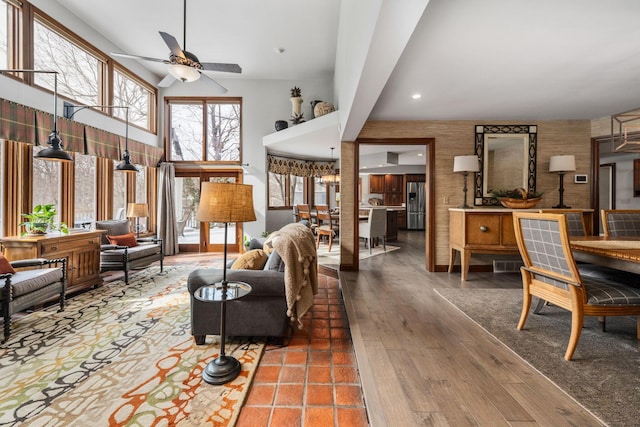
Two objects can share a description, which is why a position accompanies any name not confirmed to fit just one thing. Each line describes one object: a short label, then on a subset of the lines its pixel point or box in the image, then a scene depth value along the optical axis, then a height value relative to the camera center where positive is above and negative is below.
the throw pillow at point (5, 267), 2.56 -0.54
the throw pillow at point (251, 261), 2.52 -0.48
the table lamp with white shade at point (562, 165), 3.96 +0.64
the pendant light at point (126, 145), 4.00 +1.10
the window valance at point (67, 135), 3.13 +1.05
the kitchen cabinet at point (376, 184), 10.21 +0.93
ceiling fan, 2.90 +1.58
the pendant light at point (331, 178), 6.92 +0.78
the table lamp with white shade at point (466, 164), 4.00 +0.66
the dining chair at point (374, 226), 5.66 -0.34
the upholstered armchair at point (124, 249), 4.04 -0.61
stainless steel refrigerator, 9.92 +0.16
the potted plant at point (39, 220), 3.17 -0.14
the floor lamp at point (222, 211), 1.82 -0.01
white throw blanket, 2.22 -0.49
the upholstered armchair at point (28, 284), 2.37 -0.71
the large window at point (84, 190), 4.32 +0.29
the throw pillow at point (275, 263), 2.35 -0.46
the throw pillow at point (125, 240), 4.29 -0.49
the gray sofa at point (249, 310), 2.27 -0.83
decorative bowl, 3.97 +0.10
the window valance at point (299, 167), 6.80 +1.14
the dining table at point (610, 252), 1.81 -0.29
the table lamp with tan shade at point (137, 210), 4.75 -0.02
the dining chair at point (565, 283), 1.86 -0.54
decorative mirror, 4.31 +0.79
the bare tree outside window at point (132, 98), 5.18 +2.20
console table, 3.78 -0.32
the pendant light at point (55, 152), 2.89 +0.59
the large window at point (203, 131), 6.39 +1.80
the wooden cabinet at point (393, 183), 10.12 +0.96
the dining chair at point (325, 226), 5.98 -0.34
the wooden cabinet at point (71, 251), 3.00 -0.50
